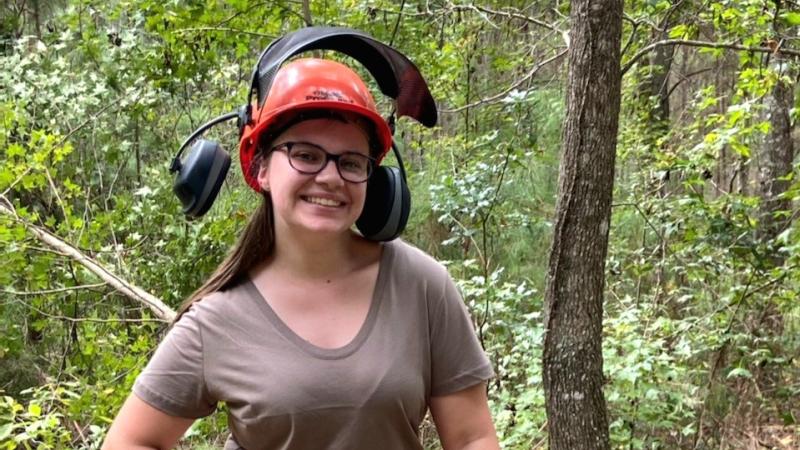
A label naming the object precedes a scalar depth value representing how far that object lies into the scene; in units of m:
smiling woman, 1.18
